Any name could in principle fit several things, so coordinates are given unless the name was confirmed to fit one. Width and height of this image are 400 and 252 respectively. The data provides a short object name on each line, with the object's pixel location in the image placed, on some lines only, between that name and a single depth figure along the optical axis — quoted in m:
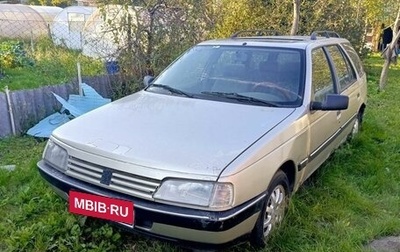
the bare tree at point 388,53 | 9.87
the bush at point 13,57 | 9.52
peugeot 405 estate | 2.26
